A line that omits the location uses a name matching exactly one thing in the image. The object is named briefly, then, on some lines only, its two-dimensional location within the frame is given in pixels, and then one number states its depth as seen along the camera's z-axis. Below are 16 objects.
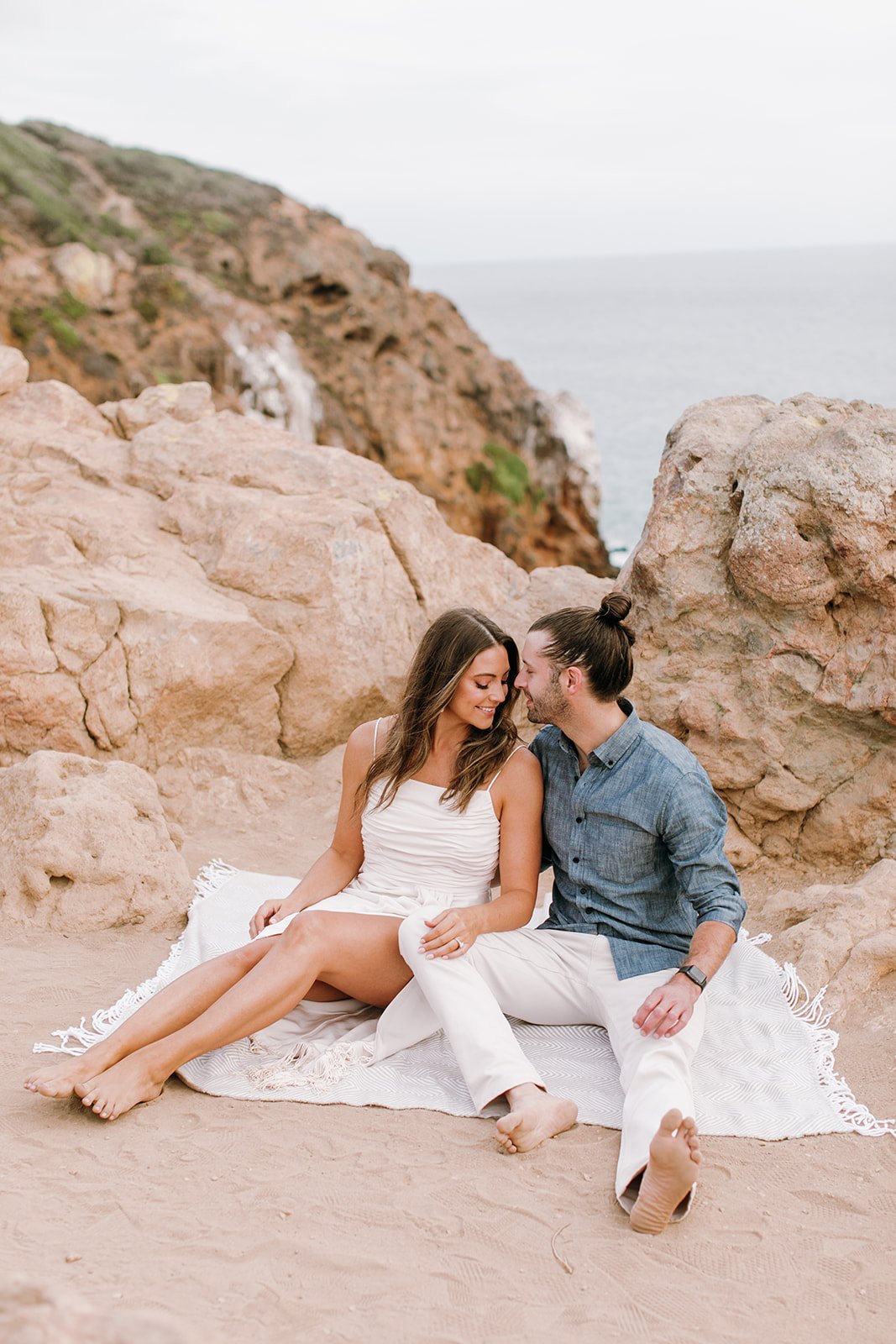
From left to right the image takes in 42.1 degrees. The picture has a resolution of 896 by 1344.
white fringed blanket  3.61
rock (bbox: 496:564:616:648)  6.71
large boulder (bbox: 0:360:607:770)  5.97
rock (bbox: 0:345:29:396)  7.77
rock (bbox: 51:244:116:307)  19.12
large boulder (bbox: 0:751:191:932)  4.85
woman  3.68
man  3.59
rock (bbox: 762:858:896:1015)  4.31
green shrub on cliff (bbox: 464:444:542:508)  20.06
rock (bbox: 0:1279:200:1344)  2.03
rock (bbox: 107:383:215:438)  7.96
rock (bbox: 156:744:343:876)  5.75
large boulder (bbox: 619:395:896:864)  5.16
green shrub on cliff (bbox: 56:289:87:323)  18.70
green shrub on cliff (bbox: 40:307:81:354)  18.09
